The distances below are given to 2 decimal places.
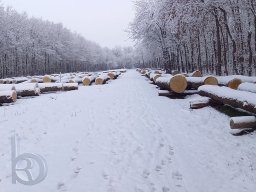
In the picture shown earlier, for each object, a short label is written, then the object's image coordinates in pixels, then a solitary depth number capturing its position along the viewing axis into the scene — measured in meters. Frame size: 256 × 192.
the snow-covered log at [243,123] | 5.14
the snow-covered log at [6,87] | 11.59
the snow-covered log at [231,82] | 9.35
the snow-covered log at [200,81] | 10.02
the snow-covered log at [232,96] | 5.53
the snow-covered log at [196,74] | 13.91
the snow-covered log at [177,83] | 10.16
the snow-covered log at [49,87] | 14.54
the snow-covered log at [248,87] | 7.33
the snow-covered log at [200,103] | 7.87
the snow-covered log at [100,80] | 20.20
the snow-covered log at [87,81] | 20.57
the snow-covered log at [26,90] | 12.30
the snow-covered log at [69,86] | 15.38
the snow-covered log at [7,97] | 10.45
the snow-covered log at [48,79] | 22.33
